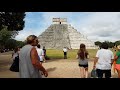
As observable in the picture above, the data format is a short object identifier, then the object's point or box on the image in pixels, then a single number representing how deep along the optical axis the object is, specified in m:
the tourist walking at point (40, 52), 4.08
